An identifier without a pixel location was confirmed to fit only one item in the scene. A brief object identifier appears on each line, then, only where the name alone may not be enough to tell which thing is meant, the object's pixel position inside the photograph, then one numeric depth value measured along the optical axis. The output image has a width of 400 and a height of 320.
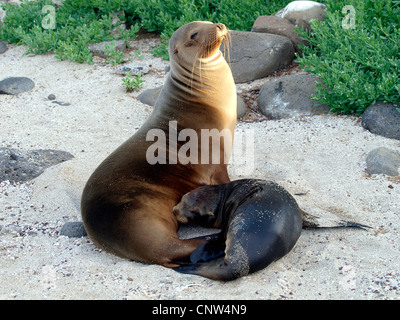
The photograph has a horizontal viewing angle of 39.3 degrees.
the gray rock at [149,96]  6.59
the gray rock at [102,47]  7.75
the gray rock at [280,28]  6.91
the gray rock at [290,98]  5.98
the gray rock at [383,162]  4.69
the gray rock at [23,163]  4.89
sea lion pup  3.23
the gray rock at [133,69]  7.25
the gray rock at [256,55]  6.71
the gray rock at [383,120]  5.24
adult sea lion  3.54
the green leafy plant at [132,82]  6.86
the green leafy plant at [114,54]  7.51
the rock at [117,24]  8.15
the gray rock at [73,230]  3.99
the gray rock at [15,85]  7.09
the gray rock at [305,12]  6.80
